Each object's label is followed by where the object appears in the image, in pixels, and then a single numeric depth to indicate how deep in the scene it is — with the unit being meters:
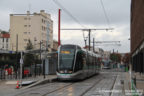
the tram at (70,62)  25.02
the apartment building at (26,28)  89.06
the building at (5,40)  106.50
